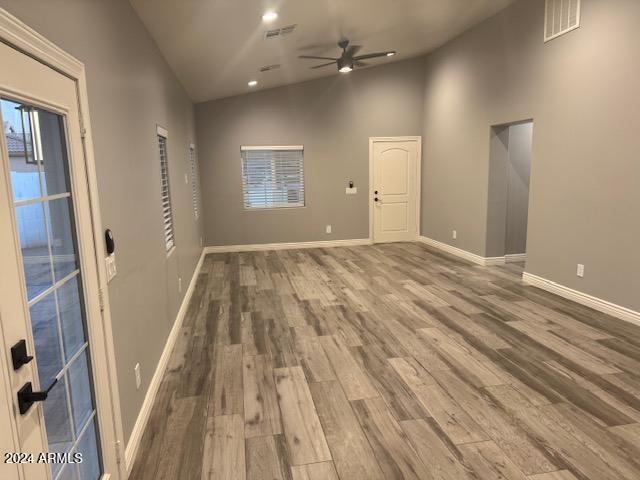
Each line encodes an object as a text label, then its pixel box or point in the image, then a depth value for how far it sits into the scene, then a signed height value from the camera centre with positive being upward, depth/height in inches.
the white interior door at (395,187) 322.0 -6.5
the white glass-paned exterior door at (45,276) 44.9 -11.6
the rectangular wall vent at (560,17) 172.4 +67.3
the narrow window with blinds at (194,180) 248.8 +2.8
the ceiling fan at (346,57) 222.7 +66.5
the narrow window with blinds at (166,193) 153.2 -3.0
